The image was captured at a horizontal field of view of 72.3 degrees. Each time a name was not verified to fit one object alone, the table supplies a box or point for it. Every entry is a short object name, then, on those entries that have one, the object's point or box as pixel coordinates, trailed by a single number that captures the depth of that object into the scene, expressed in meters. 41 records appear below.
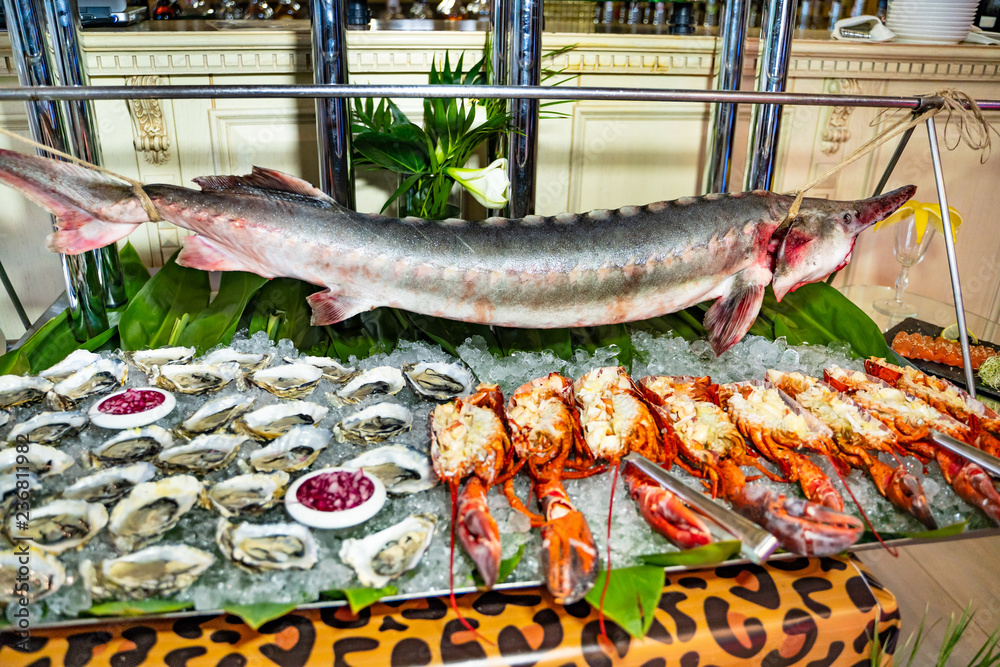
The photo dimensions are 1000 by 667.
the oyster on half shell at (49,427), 1.10
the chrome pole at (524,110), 1.42
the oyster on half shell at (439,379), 1.27
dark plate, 1.66
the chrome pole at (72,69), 1.32
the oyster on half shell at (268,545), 0.87
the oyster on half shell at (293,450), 1.04
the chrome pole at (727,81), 1.58
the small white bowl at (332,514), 0.93
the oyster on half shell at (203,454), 1.03
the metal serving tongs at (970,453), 1.03
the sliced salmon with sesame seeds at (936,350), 1.79
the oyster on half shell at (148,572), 0.84
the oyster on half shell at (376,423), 1.13
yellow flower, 1.85
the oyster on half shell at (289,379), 1.24
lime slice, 1.90
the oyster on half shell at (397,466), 1.02
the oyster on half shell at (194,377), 1.24
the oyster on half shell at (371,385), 1.24
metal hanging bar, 1.03
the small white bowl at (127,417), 1.12
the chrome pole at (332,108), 1.36
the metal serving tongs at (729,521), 0.86
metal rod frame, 1.23
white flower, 1.42
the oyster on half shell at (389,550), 0.88
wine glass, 1.93
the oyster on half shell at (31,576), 0.83
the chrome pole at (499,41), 1.45
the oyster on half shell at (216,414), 1.13
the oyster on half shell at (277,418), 1.12
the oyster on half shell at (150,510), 0.90
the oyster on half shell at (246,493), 0.95
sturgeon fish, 1.17
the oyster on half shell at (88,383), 1.19
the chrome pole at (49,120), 1.29
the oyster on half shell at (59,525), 0.89
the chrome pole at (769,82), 1.50
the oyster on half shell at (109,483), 0.96
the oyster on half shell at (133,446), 1.05
